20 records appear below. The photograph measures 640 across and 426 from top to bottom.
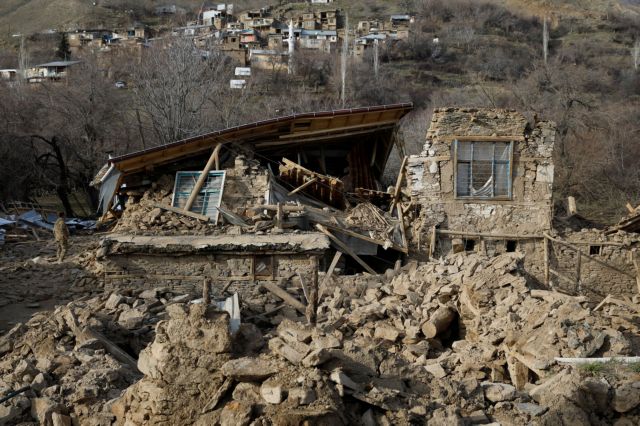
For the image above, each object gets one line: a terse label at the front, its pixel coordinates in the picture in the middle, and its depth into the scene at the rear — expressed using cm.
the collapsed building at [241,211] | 1436
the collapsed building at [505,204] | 1584
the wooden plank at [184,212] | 1579
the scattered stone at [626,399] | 745
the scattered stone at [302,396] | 683
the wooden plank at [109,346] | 1034
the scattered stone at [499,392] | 769
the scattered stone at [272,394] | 693
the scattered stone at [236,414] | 680
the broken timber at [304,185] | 1681
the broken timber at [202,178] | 1612
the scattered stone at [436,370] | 887
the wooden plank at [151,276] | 1434
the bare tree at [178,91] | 3105
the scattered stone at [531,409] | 733
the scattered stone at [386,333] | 1041
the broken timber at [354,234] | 1569
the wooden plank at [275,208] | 1570
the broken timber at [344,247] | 1541
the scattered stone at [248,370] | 723
